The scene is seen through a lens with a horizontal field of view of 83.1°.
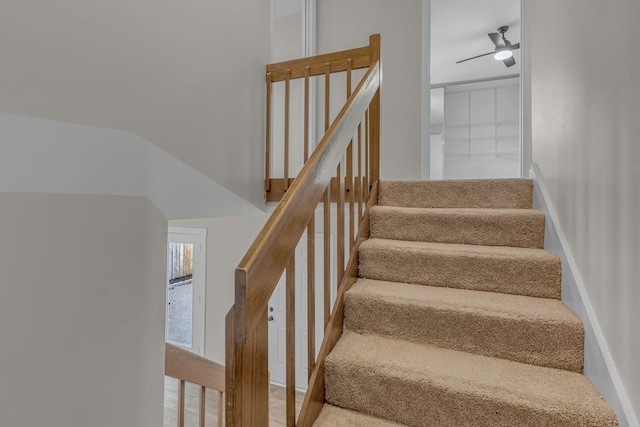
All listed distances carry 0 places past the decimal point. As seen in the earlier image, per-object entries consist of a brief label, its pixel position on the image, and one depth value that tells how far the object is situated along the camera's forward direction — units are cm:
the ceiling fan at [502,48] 382
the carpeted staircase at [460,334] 117
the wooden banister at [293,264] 84
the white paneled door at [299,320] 376
